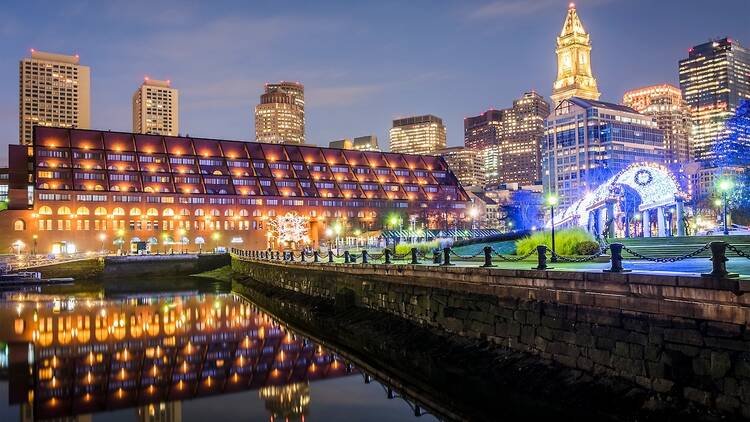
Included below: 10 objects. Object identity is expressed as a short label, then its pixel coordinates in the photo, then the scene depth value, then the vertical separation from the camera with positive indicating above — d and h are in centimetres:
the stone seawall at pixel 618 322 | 1380 -283
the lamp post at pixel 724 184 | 5282 +296
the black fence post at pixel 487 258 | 2462 -137
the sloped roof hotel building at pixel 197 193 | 12012 +737
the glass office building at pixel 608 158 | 19298 +1958
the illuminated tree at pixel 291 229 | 11244 -54
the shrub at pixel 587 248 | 3353 -142
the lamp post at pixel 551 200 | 3541 +127
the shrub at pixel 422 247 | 5001 -192
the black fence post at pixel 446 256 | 2856 -146
